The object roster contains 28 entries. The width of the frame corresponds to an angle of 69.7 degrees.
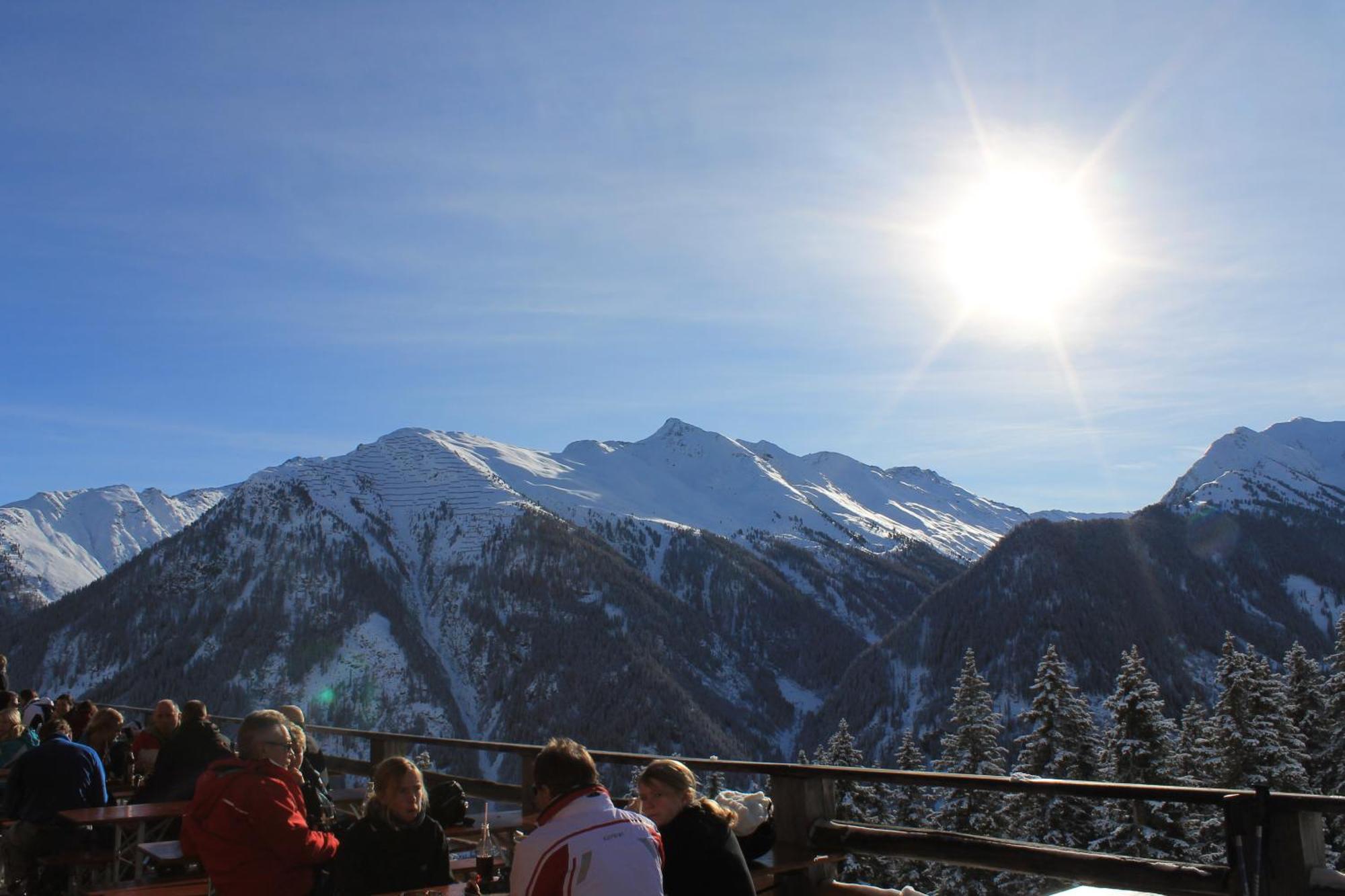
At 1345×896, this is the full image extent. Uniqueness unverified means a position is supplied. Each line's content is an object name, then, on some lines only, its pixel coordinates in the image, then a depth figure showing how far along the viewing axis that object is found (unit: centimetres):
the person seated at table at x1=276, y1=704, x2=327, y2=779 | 864
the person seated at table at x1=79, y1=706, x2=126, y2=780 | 1073
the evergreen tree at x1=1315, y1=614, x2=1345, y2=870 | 2600
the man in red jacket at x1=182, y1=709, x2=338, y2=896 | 494
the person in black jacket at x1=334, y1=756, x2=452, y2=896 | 498
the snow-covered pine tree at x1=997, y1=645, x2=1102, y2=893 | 2611
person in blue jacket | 779
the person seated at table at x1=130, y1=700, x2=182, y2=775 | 996
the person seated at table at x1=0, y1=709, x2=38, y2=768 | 977
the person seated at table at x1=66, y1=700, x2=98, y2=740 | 1280
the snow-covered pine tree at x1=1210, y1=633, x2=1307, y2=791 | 2492
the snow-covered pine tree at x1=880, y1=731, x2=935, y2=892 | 2600
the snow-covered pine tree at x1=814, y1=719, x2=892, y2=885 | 2442
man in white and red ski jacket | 362
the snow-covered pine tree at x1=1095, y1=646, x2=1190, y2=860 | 2419
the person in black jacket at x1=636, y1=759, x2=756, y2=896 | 454
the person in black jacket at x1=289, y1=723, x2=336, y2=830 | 605
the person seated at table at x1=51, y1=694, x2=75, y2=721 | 1353
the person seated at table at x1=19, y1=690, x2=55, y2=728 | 1330
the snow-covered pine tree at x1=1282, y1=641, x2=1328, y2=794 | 2931
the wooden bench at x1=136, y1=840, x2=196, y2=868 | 603
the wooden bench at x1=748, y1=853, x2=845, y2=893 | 595
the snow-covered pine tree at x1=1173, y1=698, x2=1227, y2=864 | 2244
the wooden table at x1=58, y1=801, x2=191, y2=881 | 736
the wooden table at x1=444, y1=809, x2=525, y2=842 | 696
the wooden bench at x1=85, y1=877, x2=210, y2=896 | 561
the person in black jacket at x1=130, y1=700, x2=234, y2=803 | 791
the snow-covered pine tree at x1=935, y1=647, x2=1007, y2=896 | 2465
